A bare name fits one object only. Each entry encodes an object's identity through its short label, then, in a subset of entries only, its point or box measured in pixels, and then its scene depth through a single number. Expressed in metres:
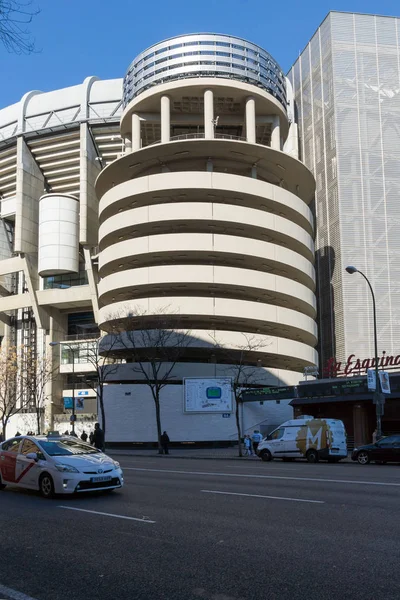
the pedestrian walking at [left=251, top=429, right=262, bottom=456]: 36.19
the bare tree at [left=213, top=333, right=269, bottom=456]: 49.72
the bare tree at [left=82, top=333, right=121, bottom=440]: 47.60
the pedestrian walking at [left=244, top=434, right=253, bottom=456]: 35.06
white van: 26.55
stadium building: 49.81
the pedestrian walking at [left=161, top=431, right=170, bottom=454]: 38.38
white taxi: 12.90
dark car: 24.64
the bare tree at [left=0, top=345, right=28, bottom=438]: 61.75
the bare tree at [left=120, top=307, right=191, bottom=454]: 48.06
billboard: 45.34
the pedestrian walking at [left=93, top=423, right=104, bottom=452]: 33.47
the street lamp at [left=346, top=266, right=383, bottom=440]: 29.08
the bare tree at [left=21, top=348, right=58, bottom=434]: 63.72
